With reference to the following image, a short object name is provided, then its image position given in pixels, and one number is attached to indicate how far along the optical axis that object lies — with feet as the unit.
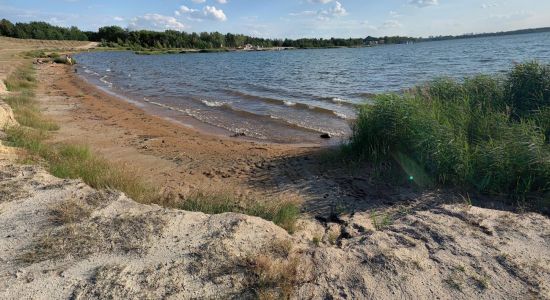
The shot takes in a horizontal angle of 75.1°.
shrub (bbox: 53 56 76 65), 141.99
